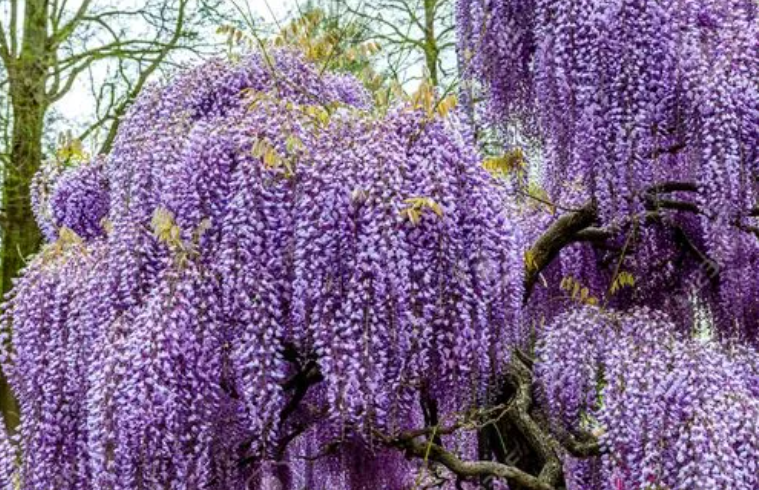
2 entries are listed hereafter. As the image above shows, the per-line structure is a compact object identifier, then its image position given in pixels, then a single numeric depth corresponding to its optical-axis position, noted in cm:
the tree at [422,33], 1178
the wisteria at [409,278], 370
